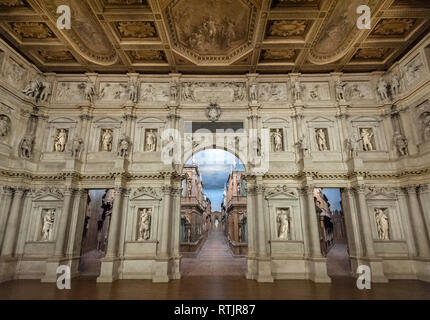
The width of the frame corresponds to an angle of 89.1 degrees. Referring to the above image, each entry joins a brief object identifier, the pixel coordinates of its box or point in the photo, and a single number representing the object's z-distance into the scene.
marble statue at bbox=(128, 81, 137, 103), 12.35
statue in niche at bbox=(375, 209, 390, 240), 10.48
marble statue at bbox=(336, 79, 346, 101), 12.21
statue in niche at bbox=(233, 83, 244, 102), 12.71
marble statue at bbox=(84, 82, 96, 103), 12.32
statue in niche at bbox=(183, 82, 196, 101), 12.77
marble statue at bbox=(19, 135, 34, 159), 10.85
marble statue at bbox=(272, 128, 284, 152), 11.87
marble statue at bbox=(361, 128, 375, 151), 11.68
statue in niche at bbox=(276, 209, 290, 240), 10.61
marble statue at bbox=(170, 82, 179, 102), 12.41
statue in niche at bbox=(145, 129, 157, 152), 12.00
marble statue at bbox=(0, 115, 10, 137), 10.21
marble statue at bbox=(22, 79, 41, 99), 11.48
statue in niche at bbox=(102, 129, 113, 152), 11.95
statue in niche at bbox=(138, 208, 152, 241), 10.67
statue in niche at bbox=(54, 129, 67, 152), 11.80
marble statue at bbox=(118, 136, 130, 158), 11.28
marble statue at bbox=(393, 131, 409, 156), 10.83
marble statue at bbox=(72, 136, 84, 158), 11.17
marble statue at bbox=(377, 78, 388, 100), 11.91
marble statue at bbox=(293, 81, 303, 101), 12.27
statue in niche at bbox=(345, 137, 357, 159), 10.99
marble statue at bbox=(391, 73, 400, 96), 11.62
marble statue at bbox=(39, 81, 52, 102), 12.16
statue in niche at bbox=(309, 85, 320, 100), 12.66
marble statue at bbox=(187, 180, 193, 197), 26.88
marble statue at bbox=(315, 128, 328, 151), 11.83
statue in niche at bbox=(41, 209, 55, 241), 10.58
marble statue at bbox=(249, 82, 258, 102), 12.29
